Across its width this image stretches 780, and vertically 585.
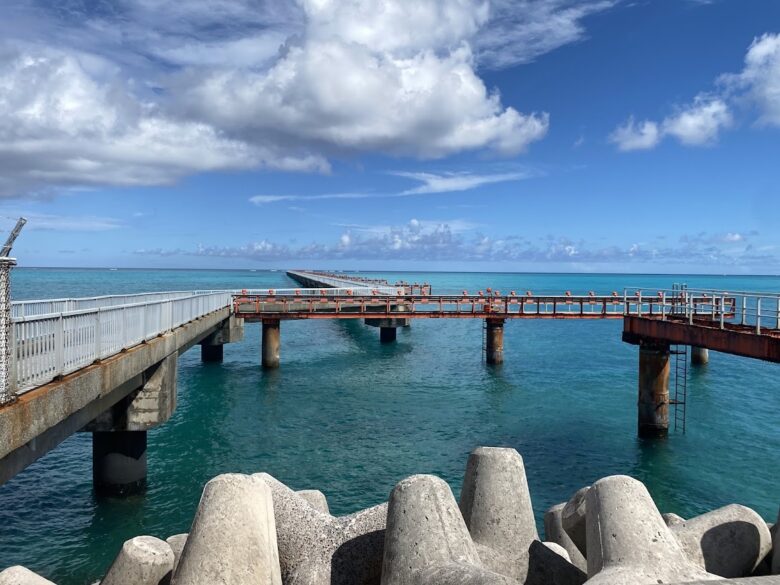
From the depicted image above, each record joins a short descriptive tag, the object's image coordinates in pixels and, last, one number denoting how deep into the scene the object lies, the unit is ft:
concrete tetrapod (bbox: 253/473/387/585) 22.72
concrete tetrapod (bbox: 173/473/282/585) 20.59
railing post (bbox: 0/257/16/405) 26.21
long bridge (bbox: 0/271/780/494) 29.58
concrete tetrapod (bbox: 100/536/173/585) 23.81
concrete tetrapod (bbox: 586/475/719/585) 19.36
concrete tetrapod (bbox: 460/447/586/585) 25.07
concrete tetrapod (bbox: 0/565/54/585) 21.73
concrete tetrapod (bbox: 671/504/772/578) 25.44
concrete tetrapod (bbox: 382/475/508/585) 18.71
